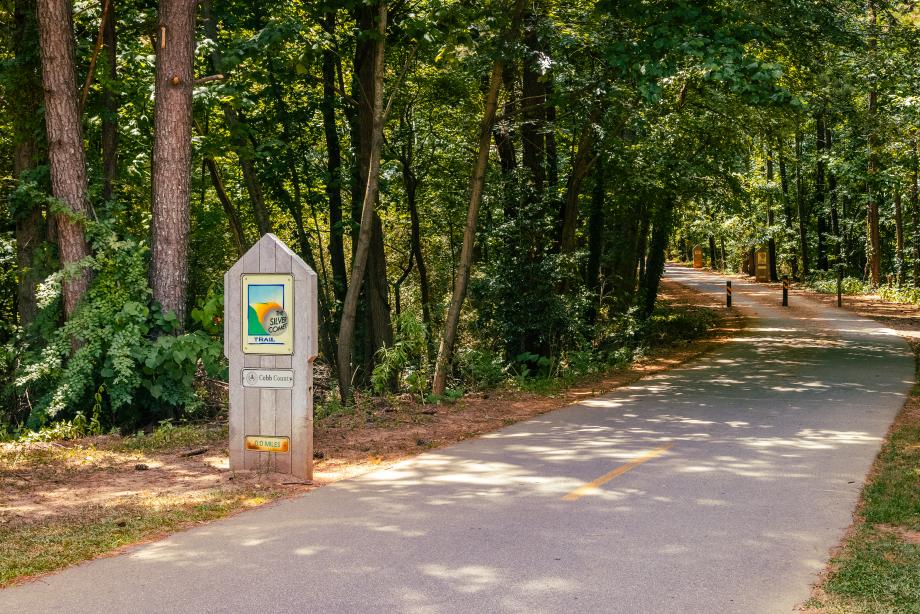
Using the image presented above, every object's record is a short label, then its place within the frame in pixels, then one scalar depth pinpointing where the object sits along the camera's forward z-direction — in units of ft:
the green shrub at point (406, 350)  44.29
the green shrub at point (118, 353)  37.04
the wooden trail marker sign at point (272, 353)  27.78
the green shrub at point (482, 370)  53.52
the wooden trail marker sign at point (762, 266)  174.60
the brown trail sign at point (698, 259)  268.21
